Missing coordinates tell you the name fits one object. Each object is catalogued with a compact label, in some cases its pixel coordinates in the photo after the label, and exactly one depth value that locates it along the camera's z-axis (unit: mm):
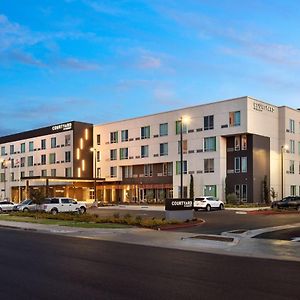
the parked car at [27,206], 35614
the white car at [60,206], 32802
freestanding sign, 22277
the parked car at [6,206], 40074
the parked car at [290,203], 35806
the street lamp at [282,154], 47639
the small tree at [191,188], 48432
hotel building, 46620
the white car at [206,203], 36575
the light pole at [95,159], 59001
